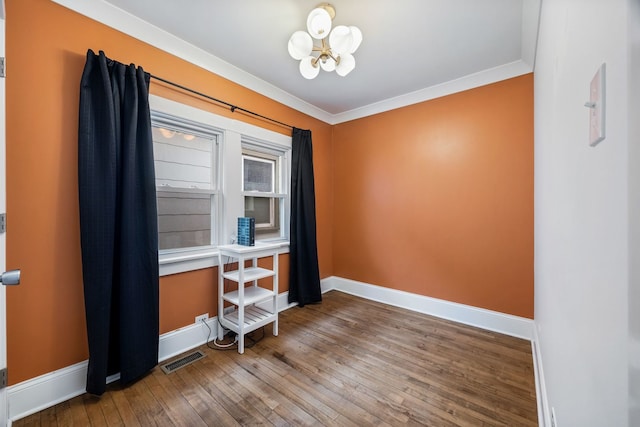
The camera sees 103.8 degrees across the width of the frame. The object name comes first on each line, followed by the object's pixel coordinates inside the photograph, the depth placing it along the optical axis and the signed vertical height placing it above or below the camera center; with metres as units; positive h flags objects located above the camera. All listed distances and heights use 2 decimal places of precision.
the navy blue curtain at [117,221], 1.63 -0.05
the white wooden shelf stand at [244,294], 2.22 -0.78
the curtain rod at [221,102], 2.10 +1.10
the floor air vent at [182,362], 1.95 -1.20
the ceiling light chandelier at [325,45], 1.59 +1.17
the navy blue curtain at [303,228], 3.21 -0.21
